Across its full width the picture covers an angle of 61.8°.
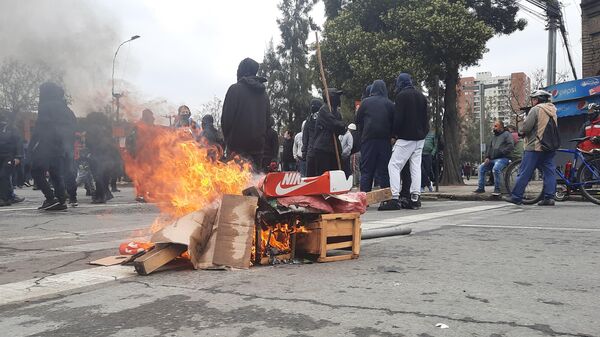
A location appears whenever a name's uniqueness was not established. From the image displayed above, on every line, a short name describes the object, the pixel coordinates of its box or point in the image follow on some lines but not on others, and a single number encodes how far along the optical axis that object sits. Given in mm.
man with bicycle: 8336
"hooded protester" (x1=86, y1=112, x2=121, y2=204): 9985
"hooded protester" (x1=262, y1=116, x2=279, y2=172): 10218
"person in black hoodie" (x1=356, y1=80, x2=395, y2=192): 8414
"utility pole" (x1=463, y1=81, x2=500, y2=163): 34281
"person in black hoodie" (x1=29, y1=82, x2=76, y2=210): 8625
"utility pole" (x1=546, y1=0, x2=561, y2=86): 18688
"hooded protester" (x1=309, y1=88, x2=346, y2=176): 7566
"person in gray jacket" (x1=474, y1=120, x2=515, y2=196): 10531
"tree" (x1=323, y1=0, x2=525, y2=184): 18188
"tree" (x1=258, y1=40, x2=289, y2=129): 45344
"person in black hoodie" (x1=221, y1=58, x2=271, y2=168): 5621
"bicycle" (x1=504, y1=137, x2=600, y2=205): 8461
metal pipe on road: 4980
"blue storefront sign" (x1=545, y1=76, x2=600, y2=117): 13562
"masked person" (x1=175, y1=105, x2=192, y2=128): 7660
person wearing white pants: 8211
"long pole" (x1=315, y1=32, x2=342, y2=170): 5547
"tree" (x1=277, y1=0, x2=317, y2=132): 44625
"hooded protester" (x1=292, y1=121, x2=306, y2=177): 12413
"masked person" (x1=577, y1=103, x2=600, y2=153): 9469
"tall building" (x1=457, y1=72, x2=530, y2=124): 38594
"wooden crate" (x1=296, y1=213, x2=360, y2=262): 3939
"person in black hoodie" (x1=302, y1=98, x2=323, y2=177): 8211
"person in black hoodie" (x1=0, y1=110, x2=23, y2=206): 10367
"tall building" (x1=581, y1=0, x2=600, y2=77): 19109
